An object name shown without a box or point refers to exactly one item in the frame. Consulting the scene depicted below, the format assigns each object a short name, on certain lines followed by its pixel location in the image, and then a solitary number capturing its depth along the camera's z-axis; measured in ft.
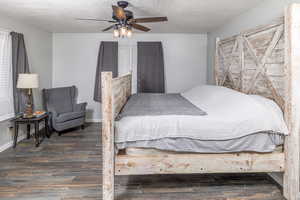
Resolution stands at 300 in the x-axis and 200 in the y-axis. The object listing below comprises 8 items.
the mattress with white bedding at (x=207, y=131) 6.15
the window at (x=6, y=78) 11.00
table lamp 11.12
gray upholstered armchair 12.83
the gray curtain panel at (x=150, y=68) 16.39
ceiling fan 8.55
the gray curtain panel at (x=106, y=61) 16.37
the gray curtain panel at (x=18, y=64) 11.43
